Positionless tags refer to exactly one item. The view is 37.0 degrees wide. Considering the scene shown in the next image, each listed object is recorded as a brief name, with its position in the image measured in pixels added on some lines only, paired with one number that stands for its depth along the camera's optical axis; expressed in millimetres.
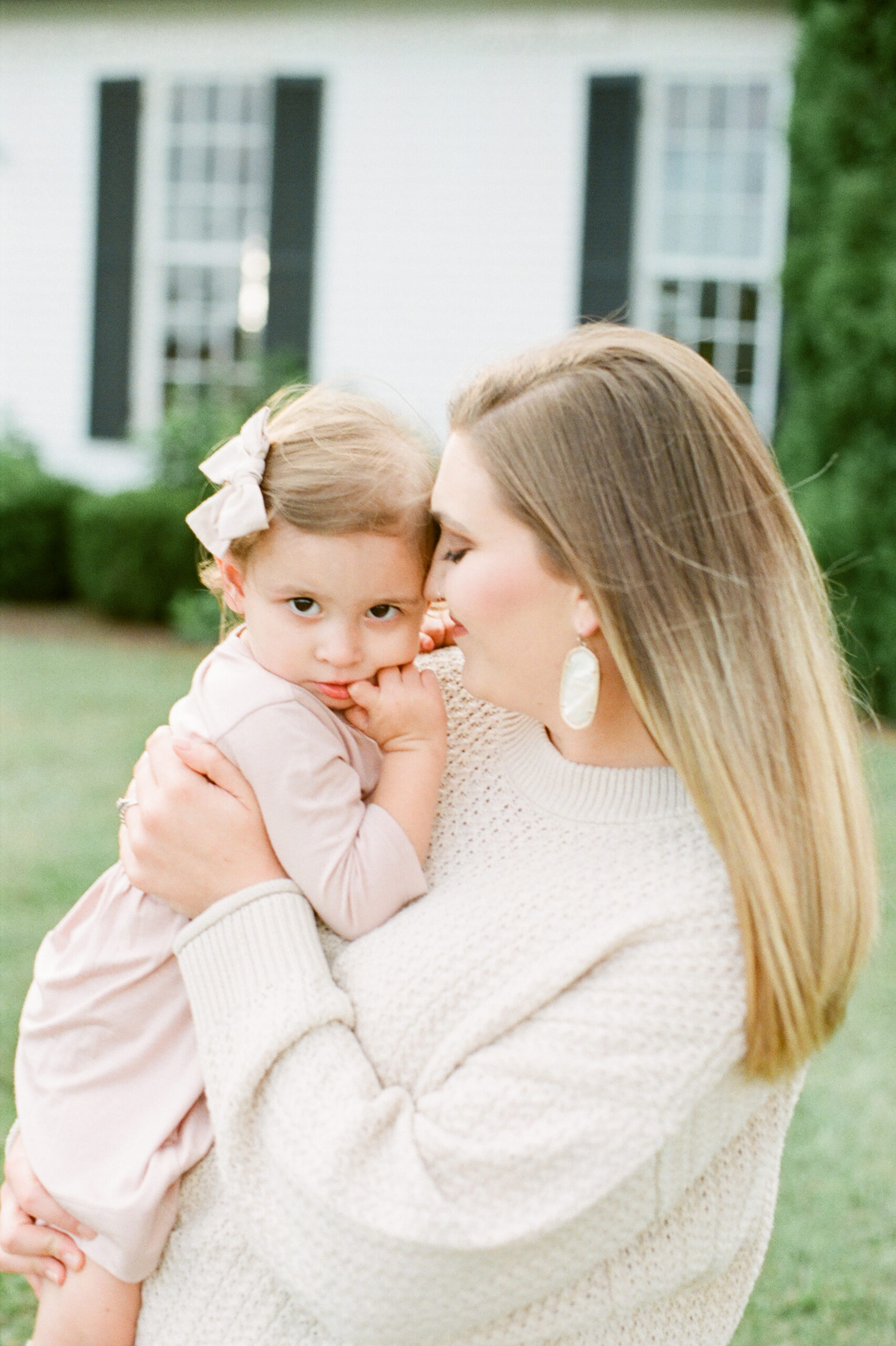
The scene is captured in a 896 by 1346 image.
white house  9484
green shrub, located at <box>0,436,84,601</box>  9914
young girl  1495
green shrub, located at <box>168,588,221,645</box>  8867
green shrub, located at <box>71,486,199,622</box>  9320
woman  1261
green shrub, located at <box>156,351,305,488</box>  9797
